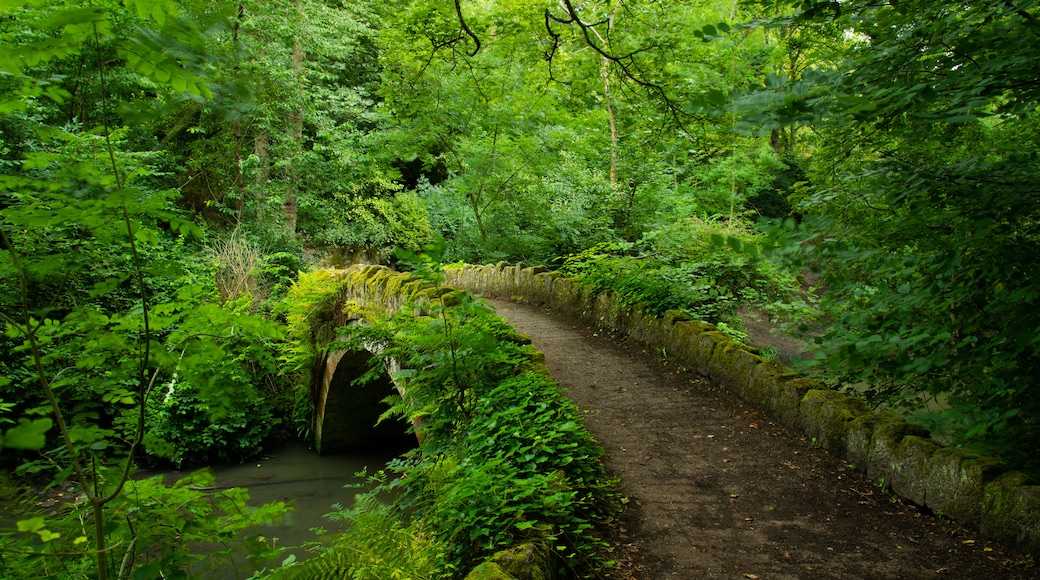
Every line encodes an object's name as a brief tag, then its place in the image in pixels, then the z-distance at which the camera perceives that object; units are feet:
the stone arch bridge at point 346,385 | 32.86
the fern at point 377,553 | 9.45
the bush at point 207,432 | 34.88
